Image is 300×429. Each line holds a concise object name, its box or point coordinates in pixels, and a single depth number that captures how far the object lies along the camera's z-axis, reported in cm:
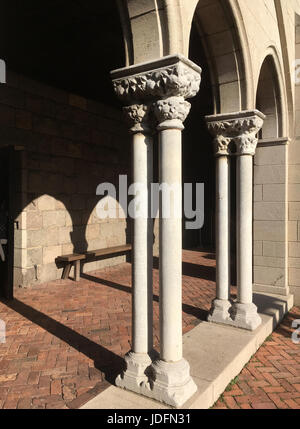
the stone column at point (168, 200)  271
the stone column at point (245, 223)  438
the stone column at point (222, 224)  452
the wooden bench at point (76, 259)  694
